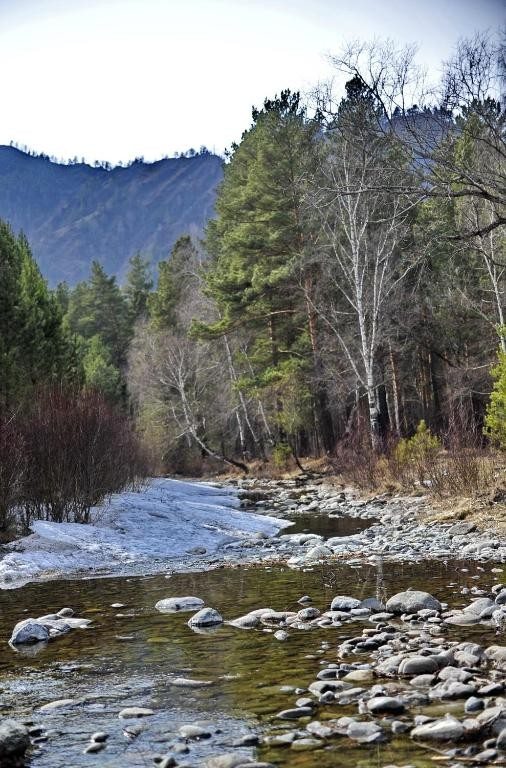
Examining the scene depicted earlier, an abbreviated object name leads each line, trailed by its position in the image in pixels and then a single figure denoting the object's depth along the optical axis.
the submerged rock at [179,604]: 7.41
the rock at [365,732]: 3.85
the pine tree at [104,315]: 58.66
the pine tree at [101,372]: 40.31
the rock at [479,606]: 6.33
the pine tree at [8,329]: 18.91
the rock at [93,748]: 3.91
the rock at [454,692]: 4.39
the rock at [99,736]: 4.05
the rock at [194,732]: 4.05
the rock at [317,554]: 10.19
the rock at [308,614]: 6.65
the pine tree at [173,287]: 45.41
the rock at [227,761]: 3.60
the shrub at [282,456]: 29.80
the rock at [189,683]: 4.96
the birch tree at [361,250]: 21.88
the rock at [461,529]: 11.34
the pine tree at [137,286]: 62.34
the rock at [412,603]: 6.62
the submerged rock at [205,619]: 6.67
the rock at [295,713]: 4.28
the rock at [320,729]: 3.96
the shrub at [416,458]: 15.85
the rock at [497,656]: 4.87
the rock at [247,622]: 6.58
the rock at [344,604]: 6.89
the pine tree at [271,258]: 28.55
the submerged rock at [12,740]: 3.77
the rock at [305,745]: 3.82
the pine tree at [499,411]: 13.77
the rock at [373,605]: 6.84
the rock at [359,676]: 4.83
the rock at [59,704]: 4.64
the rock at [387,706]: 4.21
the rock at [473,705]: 4.14
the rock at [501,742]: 3.65
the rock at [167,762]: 3.67
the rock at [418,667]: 4.85
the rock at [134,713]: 4.43
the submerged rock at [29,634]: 6.42
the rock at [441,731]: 3.79
